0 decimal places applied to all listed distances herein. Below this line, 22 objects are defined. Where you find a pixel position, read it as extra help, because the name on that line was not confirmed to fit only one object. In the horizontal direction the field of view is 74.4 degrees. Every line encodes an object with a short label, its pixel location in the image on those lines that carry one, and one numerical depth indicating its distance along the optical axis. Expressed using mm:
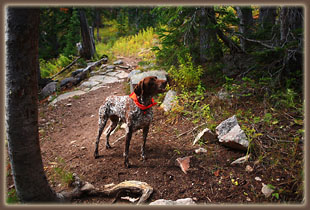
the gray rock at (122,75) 10475
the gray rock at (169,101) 6062
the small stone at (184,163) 3852
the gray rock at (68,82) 10058
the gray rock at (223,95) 5406
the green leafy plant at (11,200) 2808
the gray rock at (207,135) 4496
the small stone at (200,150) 4257
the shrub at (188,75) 6227
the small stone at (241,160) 3783
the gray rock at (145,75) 7211
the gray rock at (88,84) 9924
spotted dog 3842
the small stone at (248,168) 3616
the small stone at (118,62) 12280
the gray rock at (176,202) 3040
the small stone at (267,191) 3123
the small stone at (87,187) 3362
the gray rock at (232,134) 3924
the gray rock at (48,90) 9453
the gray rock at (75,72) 11170
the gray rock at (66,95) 8716
